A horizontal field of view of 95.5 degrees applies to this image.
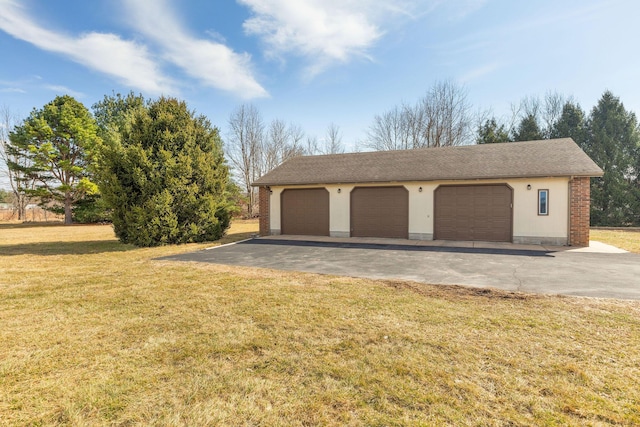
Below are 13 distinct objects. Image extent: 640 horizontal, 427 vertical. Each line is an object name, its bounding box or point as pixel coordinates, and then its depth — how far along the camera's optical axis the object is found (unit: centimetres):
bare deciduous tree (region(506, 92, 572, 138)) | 2603
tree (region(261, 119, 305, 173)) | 3158
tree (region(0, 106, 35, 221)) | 2914
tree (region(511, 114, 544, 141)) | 2342
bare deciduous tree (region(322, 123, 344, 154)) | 3334
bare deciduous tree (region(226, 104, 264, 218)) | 3022
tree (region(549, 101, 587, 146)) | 2183
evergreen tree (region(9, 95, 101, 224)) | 2350
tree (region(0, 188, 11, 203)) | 3775
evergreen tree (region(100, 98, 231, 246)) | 1092
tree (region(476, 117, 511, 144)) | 2431
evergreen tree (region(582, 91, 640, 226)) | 1944
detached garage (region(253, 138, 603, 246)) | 1030
